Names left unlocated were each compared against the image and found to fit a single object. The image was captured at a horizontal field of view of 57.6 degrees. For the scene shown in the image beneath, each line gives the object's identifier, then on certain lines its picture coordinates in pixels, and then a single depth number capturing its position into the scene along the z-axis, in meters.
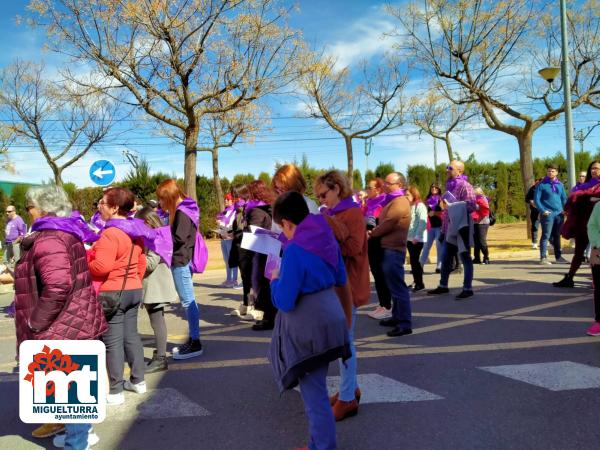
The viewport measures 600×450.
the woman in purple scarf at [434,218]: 10.86
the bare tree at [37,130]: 25.38
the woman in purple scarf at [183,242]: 5.32
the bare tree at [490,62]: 15.45
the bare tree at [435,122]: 30.30
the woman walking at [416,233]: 8.66
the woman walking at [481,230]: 9.55
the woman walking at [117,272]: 3.92
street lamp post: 13.37
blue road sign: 12.35
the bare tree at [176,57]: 13.48
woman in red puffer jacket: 3.05
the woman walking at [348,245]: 3.68
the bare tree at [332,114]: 25.06
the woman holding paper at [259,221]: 6.49
